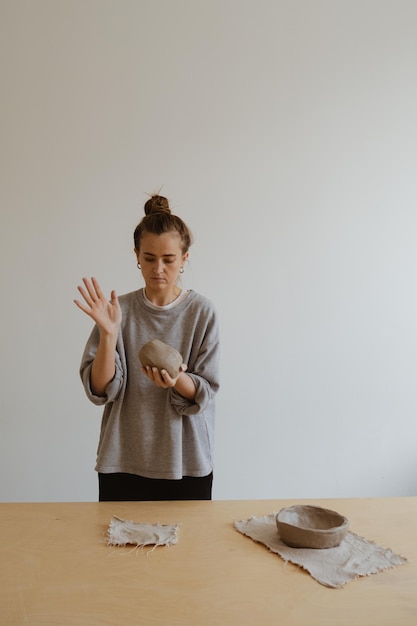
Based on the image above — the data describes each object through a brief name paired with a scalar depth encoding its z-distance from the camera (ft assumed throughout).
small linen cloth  4.43
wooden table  3.46
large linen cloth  3.96
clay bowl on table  4.32
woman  5.75
